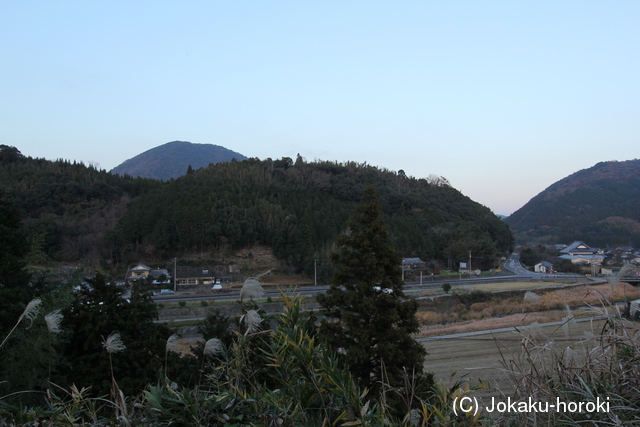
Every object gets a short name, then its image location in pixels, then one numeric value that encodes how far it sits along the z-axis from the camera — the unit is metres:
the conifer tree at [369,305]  9.82
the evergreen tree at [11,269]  9.85
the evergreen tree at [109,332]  9.59
